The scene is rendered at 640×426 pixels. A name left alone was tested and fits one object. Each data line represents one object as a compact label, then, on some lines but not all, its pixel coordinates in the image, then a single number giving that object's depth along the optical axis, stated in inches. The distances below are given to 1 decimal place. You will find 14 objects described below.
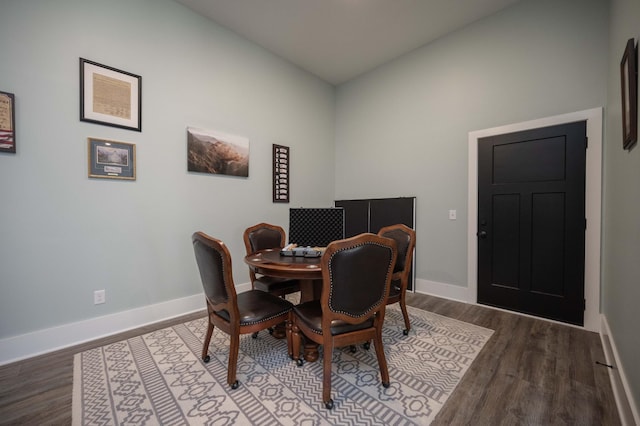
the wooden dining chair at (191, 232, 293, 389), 63.2
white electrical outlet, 91.6
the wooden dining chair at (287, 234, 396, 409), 56.8
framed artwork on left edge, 75.9
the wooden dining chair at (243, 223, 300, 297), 97.5
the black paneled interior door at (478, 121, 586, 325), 99.2
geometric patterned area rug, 56.6
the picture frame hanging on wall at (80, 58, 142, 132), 88.8
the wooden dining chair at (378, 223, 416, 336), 93.0
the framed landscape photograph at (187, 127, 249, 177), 115.4
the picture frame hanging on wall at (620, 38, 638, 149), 56.4
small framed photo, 90.5
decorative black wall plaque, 148.5
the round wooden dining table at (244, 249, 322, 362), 68.5
